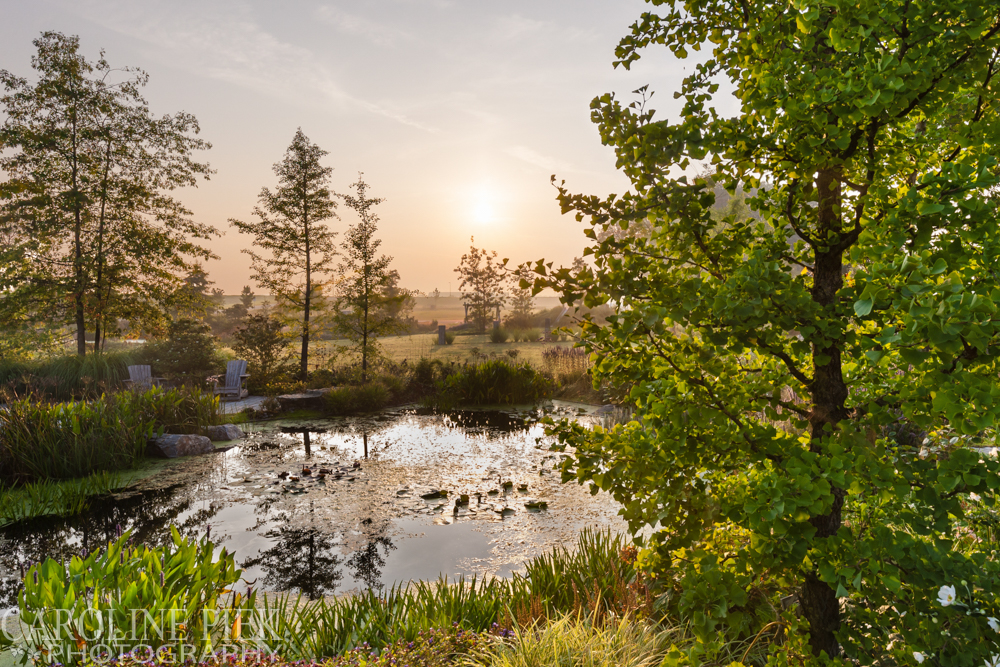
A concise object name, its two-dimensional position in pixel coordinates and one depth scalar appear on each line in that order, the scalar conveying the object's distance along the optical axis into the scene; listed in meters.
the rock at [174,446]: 8.09
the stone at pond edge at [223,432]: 9.20
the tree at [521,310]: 38.00
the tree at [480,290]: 39.14
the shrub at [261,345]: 14.88
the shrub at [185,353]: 15.32
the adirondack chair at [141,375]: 12.56
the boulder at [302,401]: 11.95
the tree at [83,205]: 13.52
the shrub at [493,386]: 12.59
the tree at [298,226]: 14.91
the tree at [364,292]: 14.61
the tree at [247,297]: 38.57
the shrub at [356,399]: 11.95
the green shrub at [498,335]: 28.06
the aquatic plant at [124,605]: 2.53
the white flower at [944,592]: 2.98
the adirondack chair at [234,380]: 13.12
